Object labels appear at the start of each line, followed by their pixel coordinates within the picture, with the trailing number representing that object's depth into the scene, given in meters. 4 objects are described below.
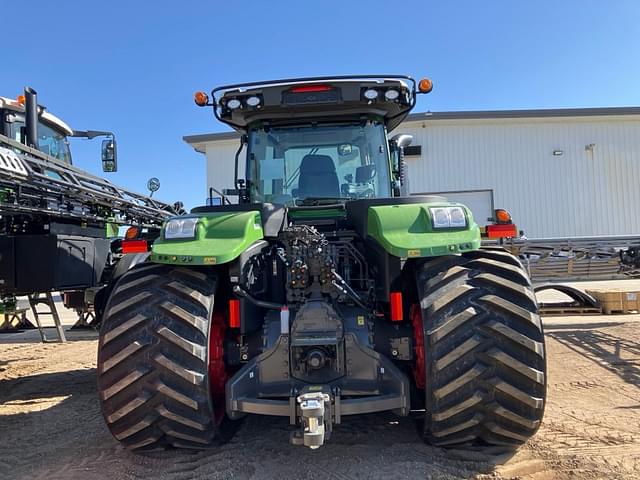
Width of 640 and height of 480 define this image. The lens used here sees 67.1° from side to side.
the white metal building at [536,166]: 16.33
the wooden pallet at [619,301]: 9.20
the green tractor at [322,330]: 2.73
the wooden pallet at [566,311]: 8.64
